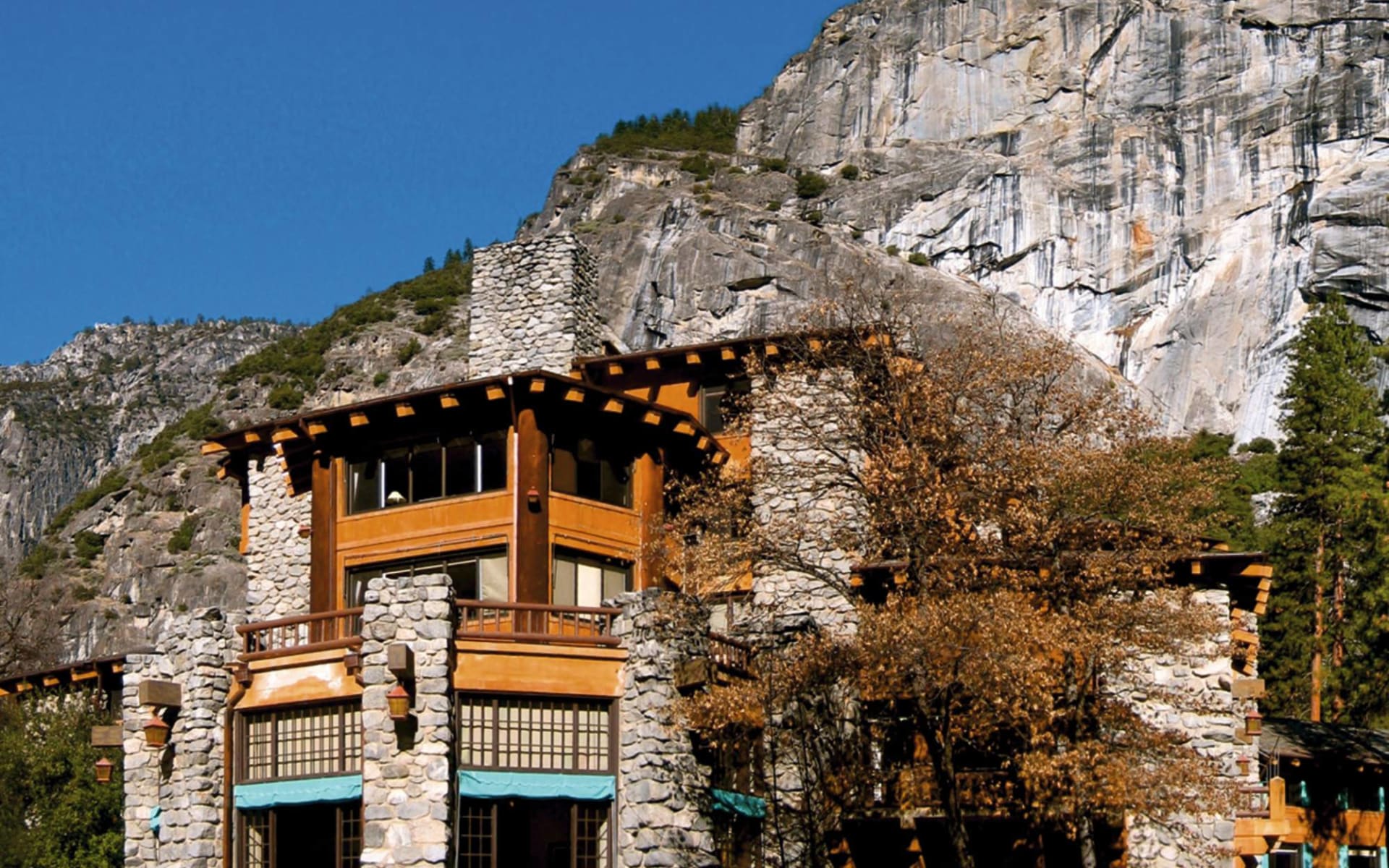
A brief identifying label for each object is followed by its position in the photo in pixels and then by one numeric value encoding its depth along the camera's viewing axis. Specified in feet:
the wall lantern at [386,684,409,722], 85.25
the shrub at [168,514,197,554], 358.23
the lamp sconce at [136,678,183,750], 96.89
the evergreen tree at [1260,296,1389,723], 168.35
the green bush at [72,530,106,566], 375.86
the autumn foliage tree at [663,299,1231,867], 83.61
